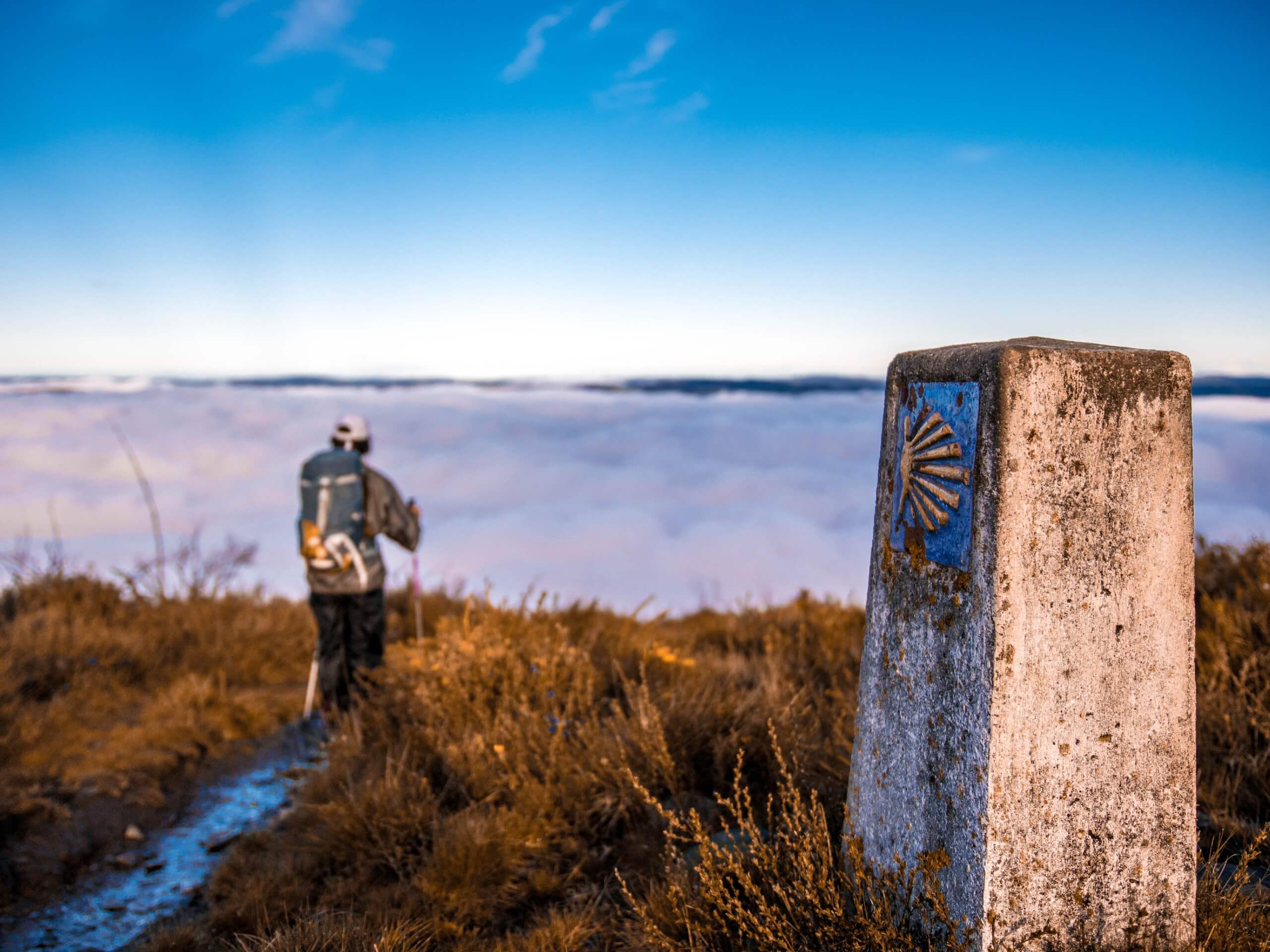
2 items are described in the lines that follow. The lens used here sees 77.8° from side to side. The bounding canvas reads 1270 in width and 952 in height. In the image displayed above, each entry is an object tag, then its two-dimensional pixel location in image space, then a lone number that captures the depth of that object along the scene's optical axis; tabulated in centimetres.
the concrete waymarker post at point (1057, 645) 196
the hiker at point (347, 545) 610
